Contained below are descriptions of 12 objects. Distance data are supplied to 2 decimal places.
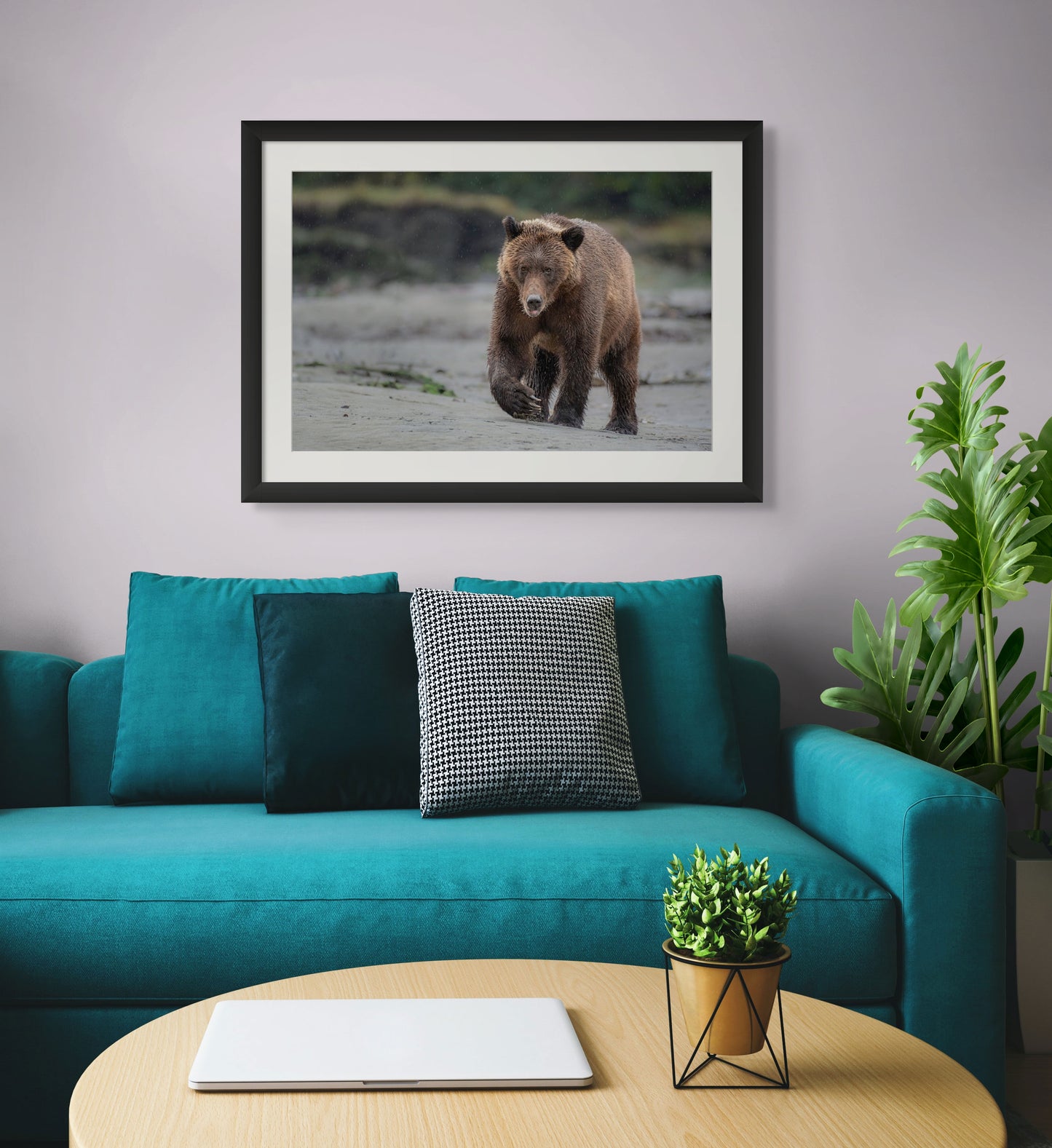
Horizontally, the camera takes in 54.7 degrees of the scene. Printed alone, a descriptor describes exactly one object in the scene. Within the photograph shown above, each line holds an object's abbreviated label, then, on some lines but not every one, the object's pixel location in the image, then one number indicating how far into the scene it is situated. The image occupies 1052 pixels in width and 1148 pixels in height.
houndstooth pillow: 1.96
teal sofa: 1.57
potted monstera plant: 2.09
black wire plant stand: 0.93
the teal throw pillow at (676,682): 2.21
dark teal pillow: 2.02
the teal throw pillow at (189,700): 2.16
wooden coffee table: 0.86
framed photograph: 2.64
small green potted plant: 0.93
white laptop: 0.93
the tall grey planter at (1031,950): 2.08
